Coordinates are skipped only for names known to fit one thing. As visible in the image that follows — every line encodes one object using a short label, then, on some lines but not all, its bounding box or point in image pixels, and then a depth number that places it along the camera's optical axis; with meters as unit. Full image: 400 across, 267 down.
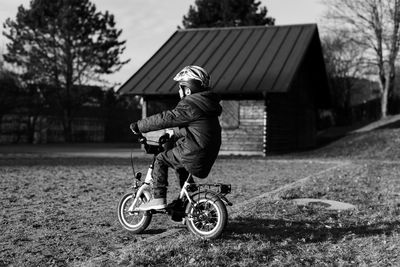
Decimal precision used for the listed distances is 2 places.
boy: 5.76
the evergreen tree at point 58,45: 43.41
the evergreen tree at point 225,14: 49.78
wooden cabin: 23.66
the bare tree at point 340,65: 54.19
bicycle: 5.80
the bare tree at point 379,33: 42.34
